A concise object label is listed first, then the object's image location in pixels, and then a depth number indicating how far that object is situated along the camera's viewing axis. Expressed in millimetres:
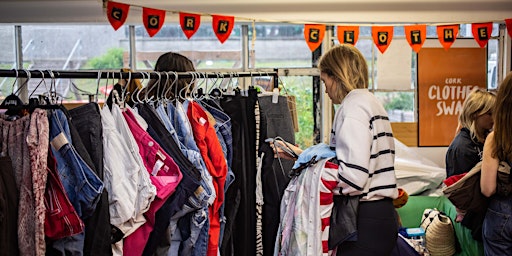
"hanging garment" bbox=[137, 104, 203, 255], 2676
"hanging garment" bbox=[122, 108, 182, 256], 2592
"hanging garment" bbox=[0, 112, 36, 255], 2166
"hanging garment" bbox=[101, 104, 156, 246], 2438
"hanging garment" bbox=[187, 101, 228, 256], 2986
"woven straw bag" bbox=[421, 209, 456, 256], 4773
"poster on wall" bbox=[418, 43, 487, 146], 6035
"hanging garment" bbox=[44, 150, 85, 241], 2221
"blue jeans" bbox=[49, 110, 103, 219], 2258
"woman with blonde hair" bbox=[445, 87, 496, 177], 4371
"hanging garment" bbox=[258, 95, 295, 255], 3471
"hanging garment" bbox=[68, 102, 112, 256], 2342
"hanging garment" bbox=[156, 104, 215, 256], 2805
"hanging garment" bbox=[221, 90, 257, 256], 3277
